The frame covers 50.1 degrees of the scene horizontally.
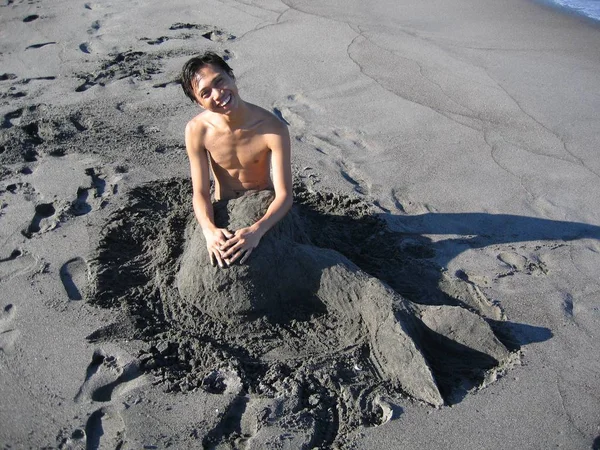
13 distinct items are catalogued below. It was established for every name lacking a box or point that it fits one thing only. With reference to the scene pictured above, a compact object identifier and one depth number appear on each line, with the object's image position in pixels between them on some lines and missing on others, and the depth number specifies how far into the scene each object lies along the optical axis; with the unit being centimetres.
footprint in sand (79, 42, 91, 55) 647
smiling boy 320
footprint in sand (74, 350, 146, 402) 288
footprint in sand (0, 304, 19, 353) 312
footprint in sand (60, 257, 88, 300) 349
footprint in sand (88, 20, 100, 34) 693
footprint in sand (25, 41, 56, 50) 657
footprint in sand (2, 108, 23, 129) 510
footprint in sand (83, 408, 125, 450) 266
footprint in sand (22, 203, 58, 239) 392
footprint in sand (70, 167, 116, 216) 416
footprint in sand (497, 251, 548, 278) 373
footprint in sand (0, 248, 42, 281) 359
